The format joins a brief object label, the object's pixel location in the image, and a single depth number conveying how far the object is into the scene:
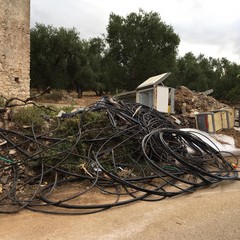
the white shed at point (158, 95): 9.37
